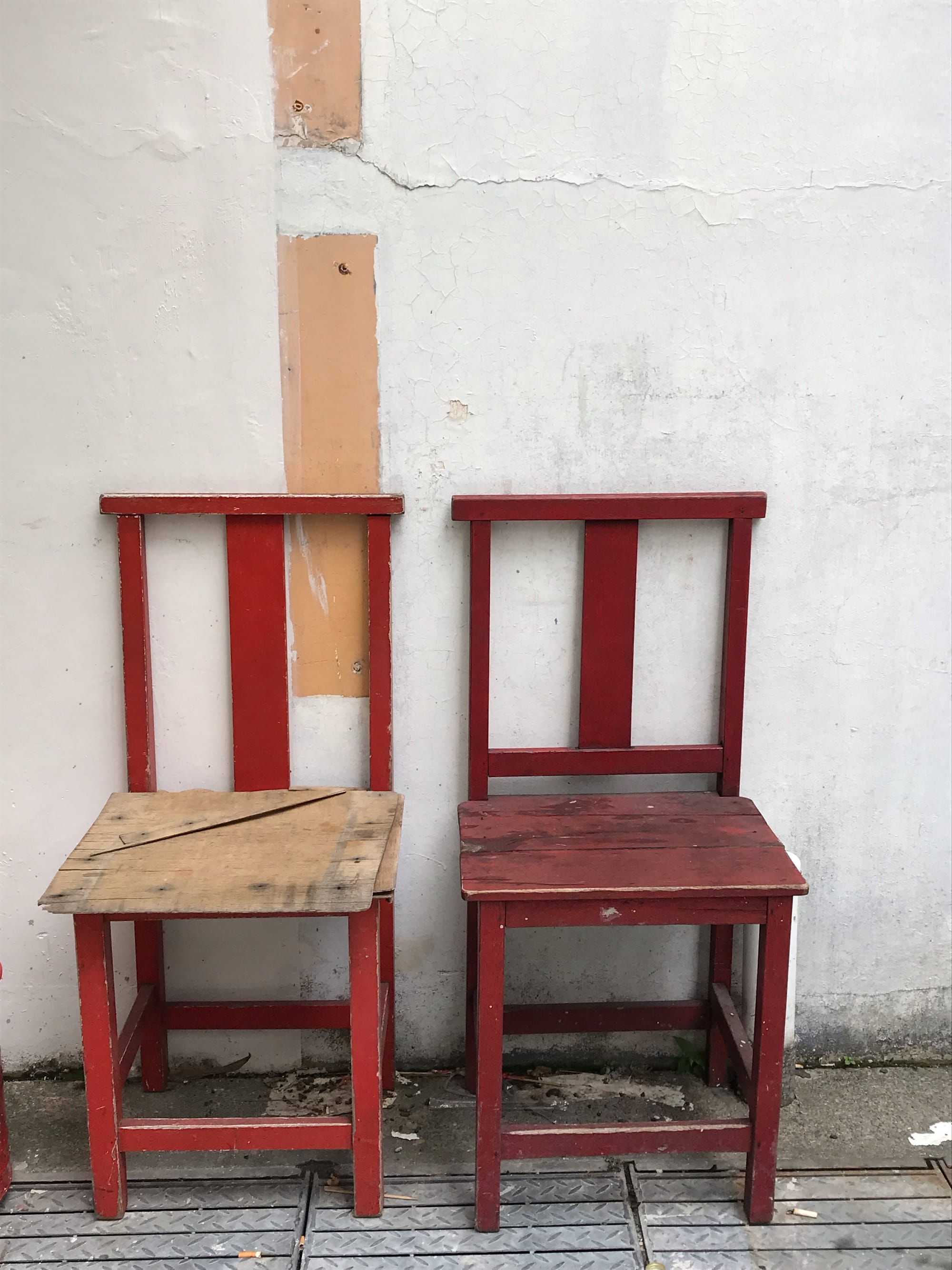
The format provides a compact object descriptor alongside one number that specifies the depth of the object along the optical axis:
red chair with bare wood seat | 2.05
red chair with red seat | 2.08
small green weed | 2.69
